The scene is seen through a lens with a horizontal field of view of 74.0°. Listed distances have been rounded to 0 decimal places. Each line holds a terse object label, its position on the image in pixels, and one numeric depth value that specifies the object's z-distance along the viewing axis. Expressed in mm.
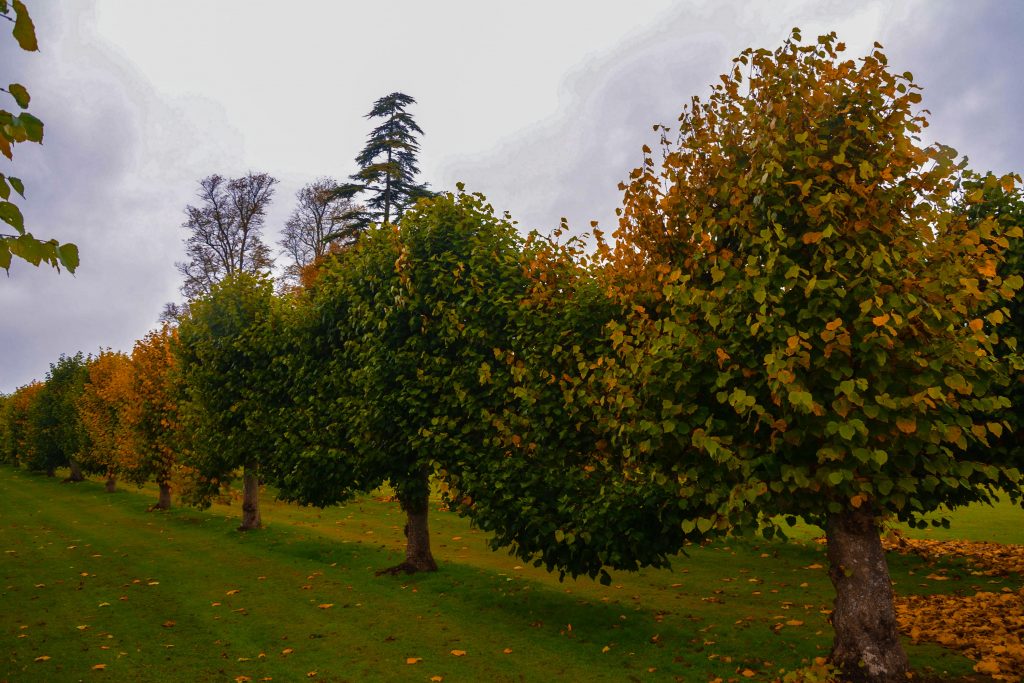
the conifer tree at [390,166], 41938
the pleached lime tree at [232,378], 19172
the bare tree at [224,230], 49188
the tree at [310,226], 52469
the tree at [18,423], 61512
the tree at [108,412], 32672
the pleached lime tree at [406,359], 13984
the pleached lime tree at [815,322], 7512
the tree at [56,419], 50000
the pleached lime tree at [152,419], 29031
